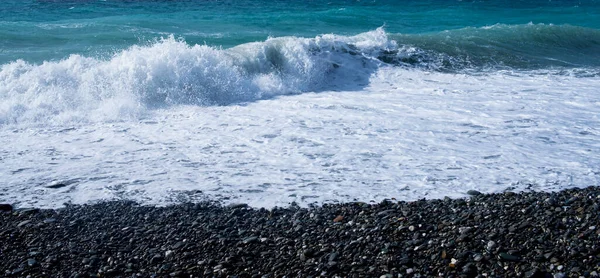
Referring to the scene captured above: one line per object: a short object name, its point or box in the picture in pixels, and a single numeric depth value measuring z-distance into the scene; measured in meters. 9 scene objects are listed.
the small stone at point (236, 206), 5.35
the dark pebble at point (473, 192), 5.50
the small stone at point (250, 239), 4.61
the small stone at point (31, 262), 4.36
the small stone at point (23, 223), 4.98
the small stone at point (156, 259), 4.37
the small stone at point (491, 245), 4.25
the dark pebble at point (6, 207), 5.33
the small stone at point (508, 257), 4.10
